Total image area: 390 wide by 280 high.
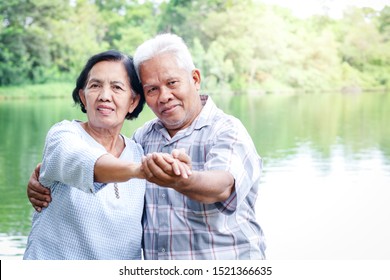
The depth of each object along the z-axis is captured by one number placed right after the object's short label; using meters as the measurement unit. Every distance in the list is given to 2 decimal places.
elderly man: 3.10
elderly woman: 3.03
